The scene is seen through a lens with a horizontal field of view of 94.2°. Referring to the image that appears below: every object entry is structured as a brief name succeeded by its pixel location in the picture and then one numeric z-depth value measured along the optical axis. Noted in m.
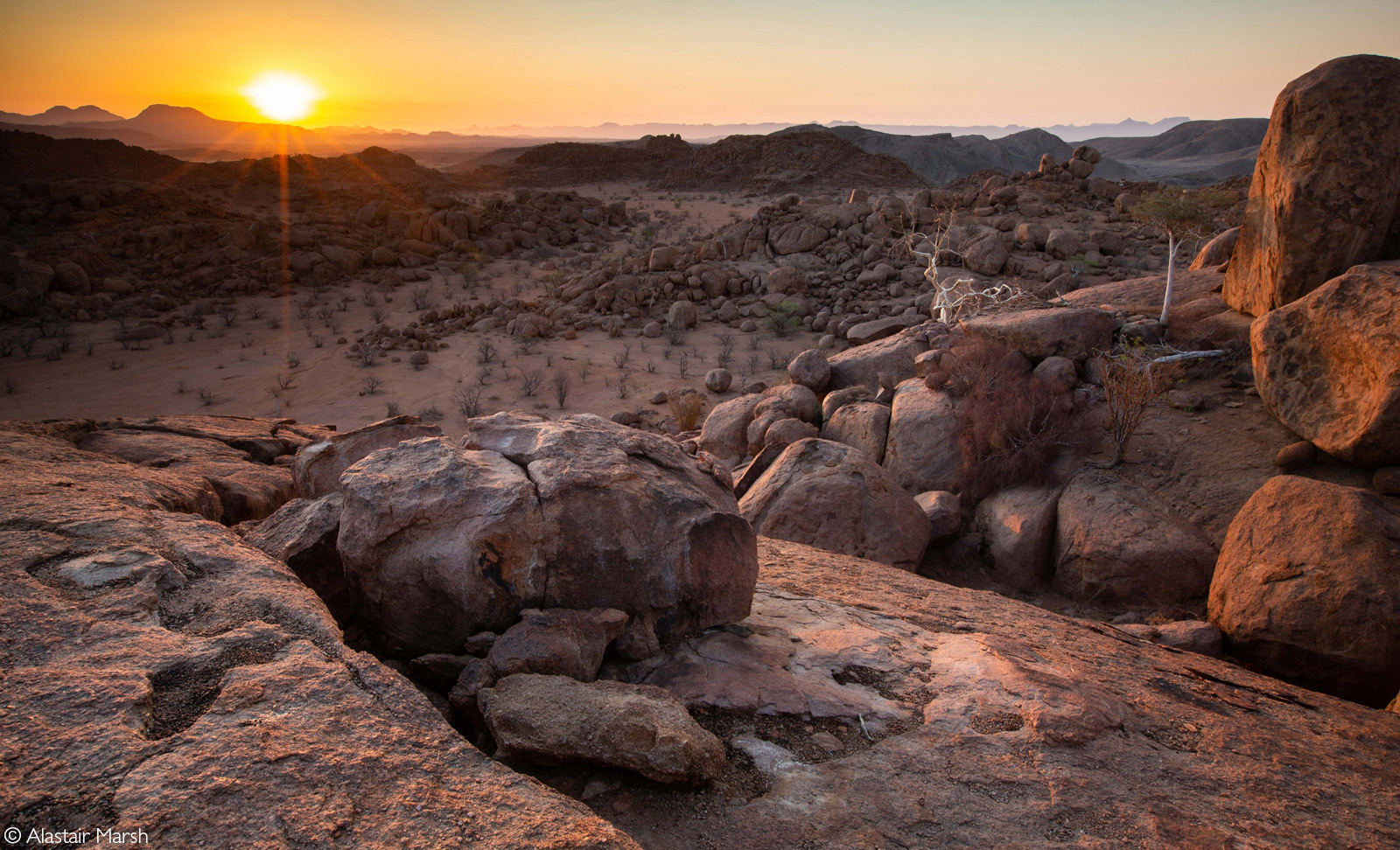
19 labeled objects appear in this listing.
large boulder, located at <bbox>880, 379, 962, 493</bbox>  6.25
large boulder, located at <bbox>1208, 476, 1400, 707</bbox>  3.64
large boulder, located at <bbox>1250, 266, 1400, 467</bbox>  4.54
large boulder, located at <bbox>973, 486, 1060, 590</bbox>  5.43
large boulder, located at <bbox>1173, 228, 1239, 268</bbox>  8.65
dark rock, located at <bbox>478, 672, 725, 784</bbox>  1.96
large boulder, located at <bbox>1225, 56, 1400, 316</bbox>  5.56
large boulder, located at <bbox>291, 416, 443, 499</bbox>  3.87
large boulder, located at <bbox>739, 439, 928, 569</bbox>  5.11
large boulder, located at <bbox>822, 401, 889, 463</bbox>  6.72
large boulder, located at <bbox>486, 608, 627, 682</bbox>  2.30
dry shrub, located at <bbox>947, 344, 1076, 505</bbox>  5.92
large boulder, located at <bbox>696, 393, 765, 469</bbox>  7.48
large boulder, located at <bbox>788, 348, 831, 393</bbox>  8.08
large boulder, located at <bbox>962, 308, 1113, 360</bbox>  6.59
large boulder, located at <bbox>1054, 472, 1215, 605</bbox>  4.81
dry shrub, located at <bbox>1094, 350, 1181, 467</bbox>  5.61
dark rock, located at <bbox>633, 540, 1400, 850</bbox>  1.95
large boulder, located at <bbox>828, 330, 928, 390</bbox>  7.91
